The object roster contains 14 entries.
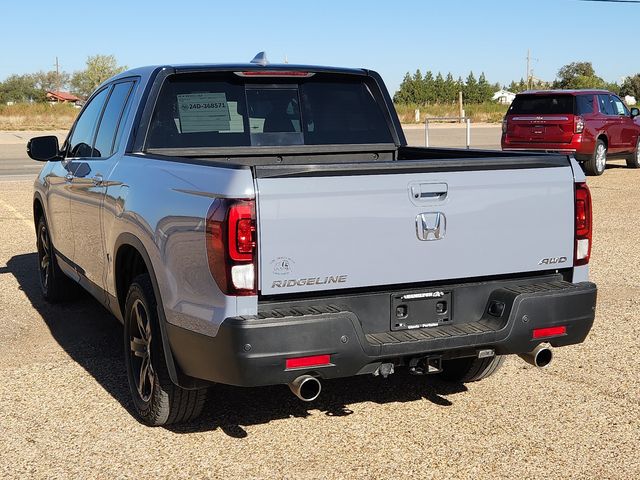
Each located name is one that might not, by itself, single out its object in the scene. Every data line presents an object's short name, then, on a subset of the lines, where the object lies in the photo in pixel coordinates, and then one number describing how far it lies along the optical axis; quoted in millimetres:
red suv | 19219
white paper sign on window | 5480
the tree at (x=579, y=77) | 111812
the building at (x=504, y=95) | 150125
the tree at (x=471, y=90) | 128300
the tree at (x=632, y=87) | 116625
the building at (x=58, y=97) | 127562
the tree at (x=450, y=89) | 132000
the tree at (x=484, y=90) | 130875
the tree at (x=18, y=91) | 123625
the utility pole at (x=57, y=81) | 143688
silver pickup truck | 3898
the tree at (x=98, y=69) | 120250
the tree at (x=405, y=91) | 128262
